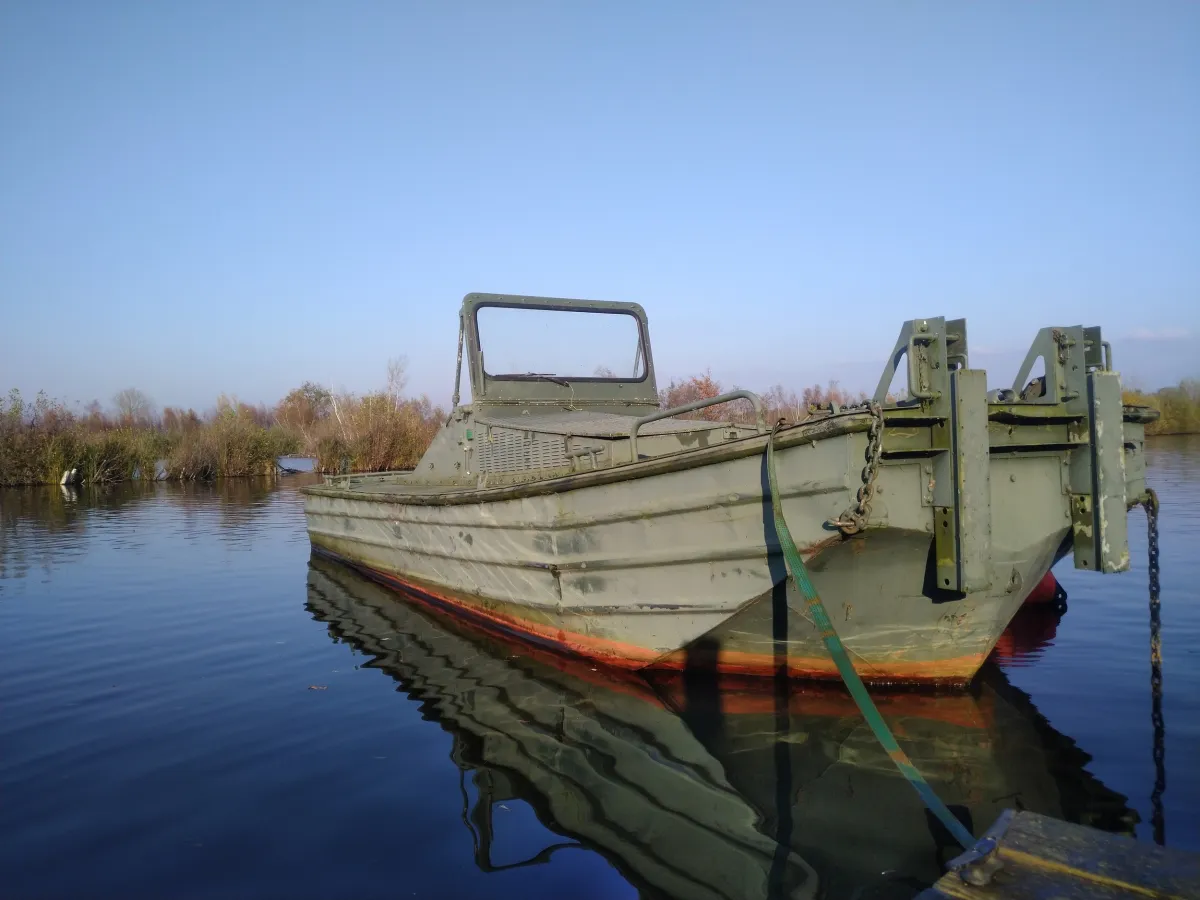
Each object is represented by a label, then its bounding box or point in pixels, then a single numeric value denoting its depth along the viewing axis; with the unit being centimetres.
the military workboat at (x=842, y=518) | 416
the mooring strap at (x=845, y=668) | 303
